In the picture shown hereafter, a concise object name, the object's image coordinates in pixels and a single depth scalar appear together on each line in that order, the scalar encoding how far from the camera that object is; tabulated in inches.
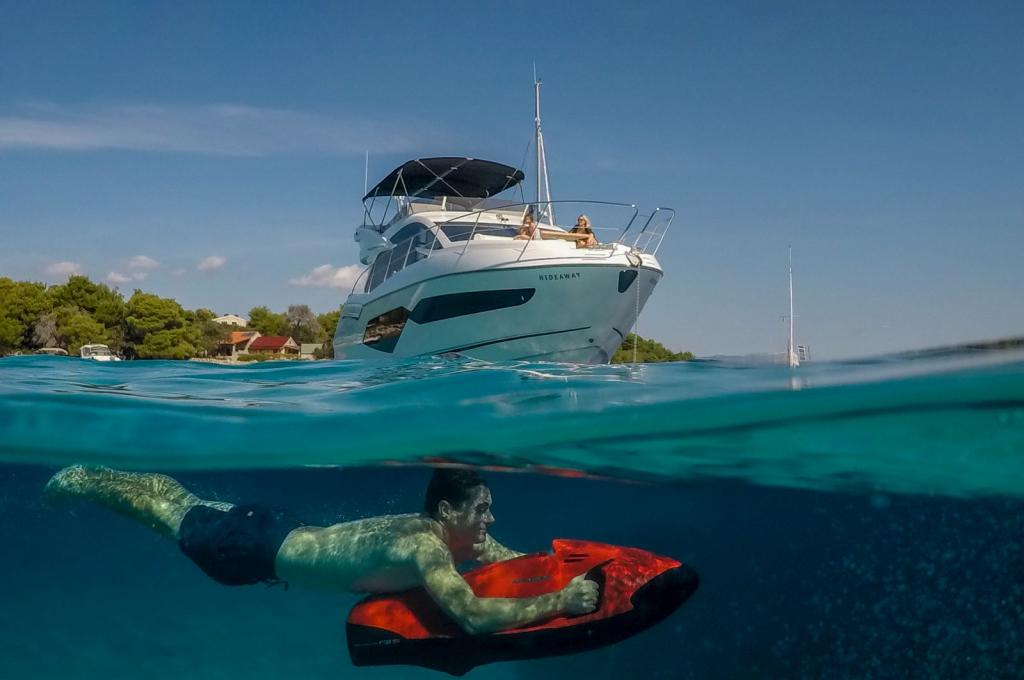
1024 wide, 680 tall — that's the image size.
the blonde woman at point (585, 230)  742.5
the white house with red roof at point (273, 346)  3250.5
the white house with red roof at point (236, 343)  2837.1
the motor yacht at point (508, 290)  713.0
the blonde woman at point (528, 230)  725.3
